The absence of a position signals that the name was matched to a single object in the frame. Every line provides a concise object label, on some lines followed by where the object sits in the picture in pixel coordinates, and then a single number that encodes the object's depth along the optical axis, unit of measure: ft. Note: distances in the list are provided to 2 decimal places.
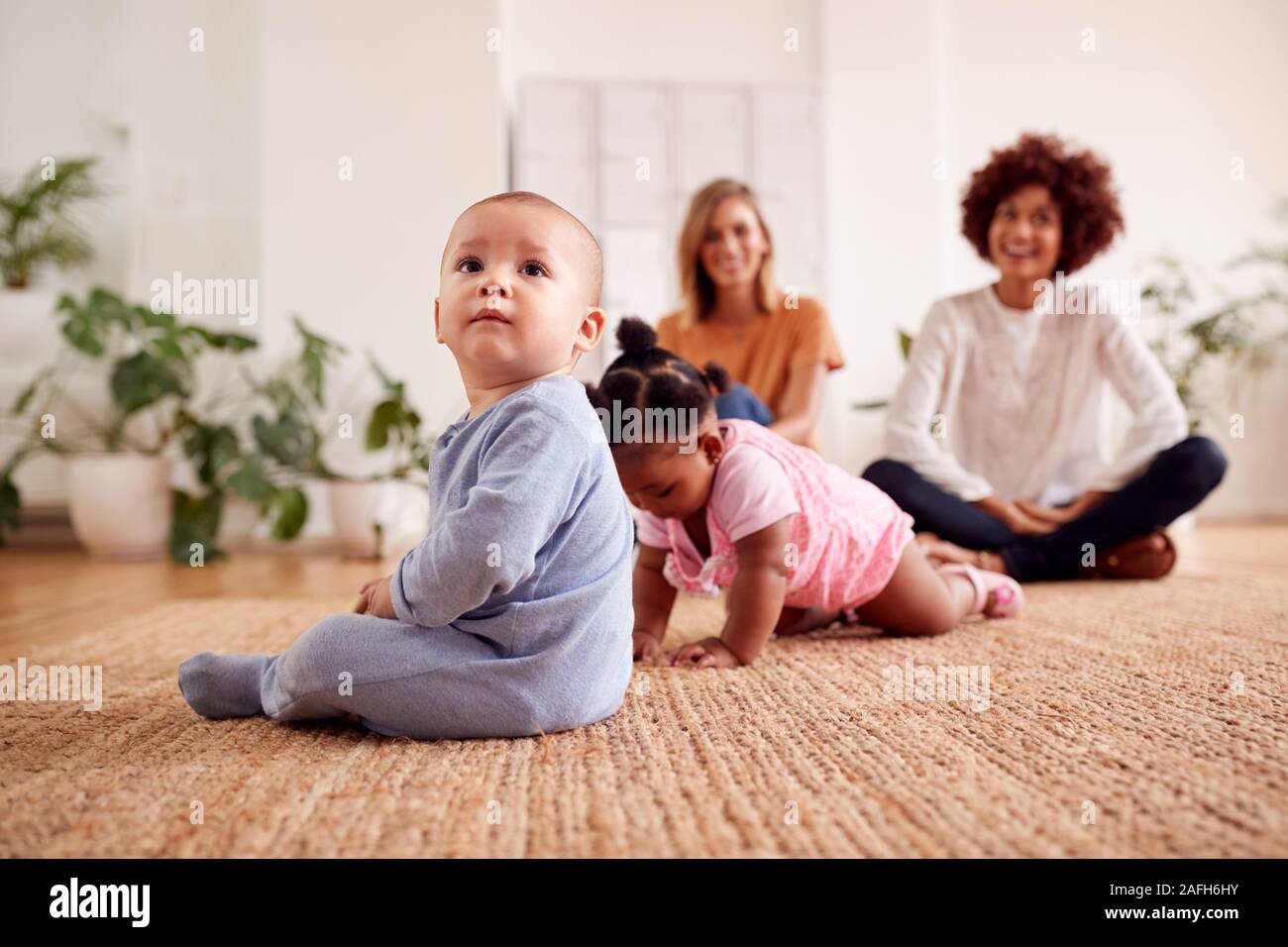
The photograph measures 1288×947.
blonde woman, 7.88
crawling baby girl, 4.20
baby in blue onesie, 2.93
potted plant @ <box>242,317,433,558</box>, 10.74
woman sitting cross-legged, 7.34
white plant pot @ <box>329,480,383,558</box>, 11.10
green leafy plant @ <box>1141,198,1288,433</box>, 13.53
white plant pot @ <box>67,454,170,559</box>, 10.92
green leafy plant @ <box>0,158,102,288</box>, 12.50
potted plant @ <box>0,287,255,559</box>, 10.69
